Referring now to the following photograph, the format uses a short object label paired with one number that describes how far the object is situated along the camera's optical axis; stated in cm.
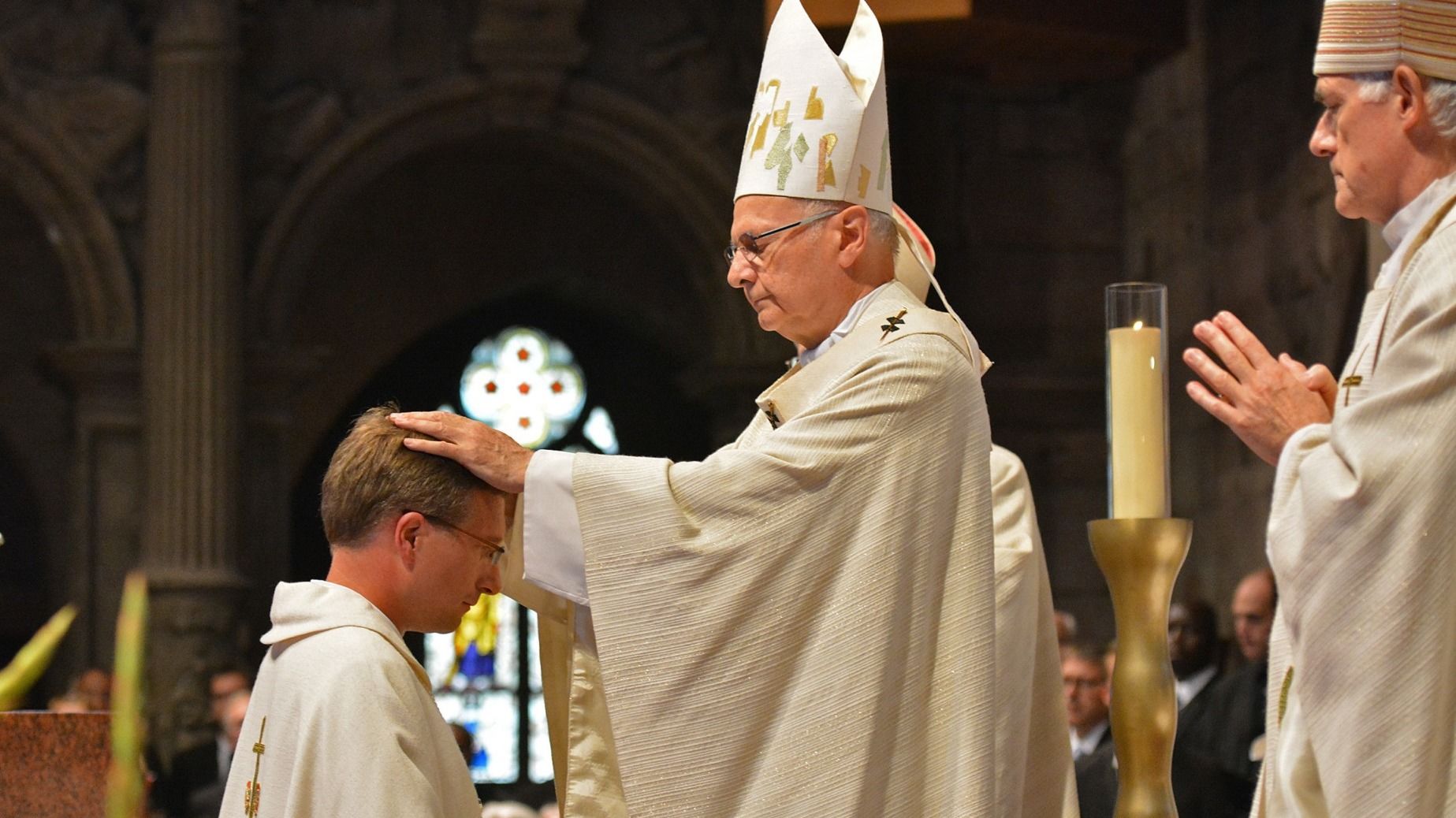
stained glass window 1459
